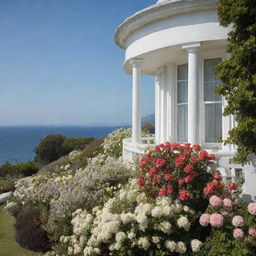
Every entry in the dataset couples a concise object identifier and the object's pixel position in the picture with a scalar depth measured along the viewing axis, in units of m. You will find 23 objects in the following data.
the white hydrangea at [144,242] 4.60
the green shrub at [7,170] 15.48
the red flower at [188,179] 5.02
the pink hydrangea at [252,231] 4.34
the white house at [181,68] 7.66
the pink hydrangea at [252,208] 4.51
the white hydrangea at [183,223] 4.60
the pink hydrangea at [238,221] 4.35
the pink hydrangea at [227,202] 4.66
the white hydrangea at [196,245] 4.51
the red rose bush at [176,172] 5.12
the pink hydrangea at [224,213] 4.61
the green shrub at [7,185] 12.45
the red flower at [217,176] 5.24
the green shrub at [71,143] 27.66
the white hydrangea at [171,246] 4.56
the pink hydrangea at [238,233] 4.24
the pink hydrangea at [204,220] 4.58
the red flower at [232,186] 5.20
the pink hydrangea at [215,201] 4.63
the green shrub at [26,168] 15.72
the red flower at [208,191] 4.86
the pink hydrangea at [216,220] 4.41
